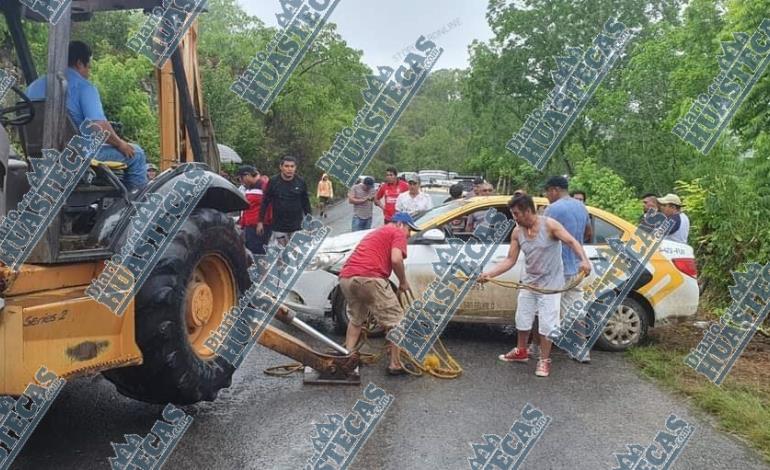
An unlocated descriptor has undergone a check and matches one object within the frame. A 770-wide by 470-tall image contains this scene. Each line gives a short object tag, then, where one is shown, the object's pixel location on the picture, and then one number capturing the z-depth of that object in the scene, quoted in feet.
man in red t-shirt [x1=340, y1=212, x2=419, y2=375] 21.44
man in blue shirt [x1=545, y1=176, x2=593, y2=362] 24.08
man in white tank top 22.74
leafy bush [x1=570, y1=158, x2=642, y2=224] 51.28
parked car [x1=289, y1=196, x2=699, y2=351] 25.61
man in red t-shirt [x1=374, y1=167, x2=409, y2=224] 39.27
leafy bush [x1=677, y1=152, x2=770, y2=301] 30.48
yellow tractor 12.41
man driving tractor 13.57
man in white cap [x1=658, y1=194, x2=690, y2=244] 29.66
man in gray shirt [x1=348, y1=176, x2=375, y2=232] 40.65
